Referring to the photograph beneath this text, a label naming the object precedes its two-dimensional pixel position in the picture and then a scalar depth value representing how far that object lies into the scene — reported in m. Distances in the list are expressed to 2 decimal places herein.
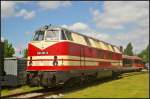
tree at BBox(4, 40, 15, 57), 40.30
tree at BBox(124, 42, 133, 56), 98.96
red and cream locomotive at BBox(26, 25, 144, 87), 11.94
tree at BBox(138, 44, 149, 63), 108.61
